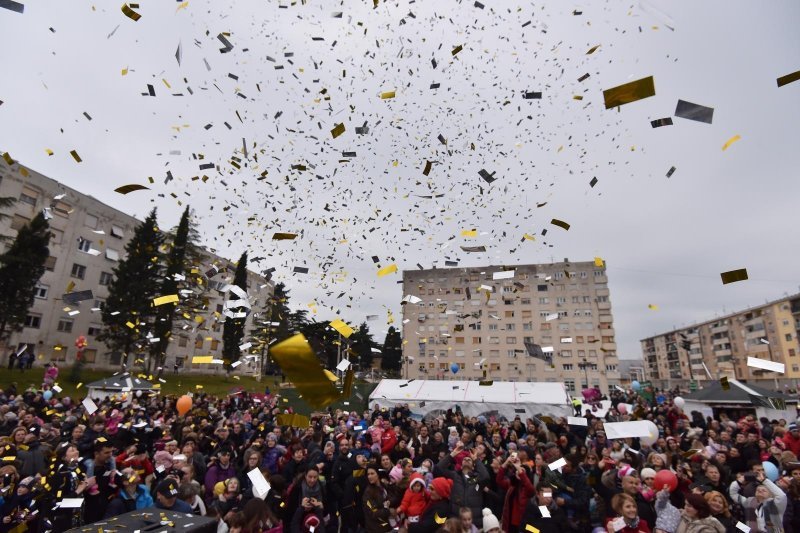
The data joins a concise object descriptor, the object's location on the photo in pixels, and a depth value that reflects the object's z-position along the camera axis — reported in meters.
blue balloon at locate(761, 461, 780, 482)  6.99
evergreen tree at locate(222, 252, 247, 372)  41.20
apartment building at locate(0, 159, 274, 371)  33.25
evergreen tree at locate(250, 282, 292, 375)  49.56
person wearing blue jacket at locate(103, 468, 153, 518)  5.46
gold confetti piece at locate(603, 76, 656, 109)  5.52
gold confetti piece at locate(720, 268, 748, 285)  7.12
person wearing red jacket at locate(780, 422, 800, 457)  8.66
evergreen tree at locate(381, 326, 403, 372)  73.31
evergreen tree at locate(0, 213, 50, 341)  28.72
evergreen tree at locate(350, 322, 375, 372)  54.97
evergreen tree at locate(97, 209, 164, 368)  35.78
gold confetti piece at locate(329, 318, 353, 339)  5.35
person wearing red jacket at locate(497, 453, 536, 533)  6.23
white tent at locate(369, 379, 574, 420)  19.80
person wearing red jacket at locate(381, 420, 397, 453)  9.27
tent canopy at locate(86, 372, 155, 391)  17.27
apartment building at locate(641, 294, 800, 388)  64.06
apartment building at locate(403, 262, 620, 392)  58.44
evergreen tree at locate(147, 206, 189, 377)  35.28
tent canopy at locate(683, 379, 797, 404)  17.27
